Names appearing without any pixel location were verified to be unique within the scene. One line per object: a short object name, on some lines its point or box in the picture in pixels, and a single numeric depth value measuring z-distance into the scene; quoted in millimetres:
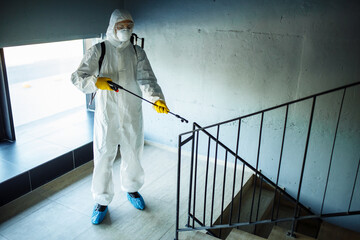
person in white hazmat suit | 2561
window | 3807
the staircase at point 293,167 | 3041
